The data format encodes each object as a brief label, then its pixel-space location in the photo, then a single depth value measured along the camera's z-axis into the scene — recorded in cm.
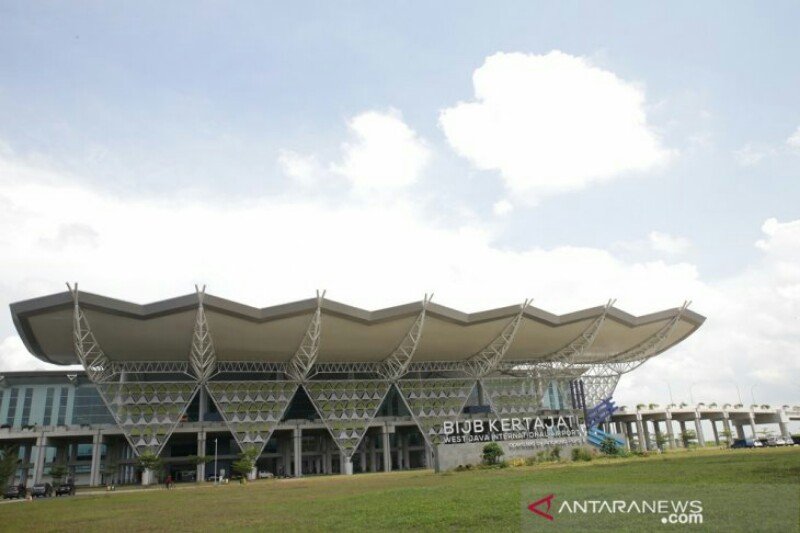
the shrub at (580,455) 5424
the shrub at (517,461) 5160
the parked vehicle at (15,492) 4975
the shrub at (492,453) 5306
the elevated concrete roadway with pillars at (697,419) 9800
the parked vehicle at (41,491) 4972
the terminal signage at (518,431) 5909
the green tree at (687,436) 10162
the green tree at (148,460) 5891
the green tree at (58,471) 6228
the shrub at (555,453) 5502
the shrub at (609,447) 6143
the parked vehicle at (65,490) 5197
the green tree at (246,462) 5875
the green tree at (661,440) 9675
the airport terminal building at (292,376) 5584
